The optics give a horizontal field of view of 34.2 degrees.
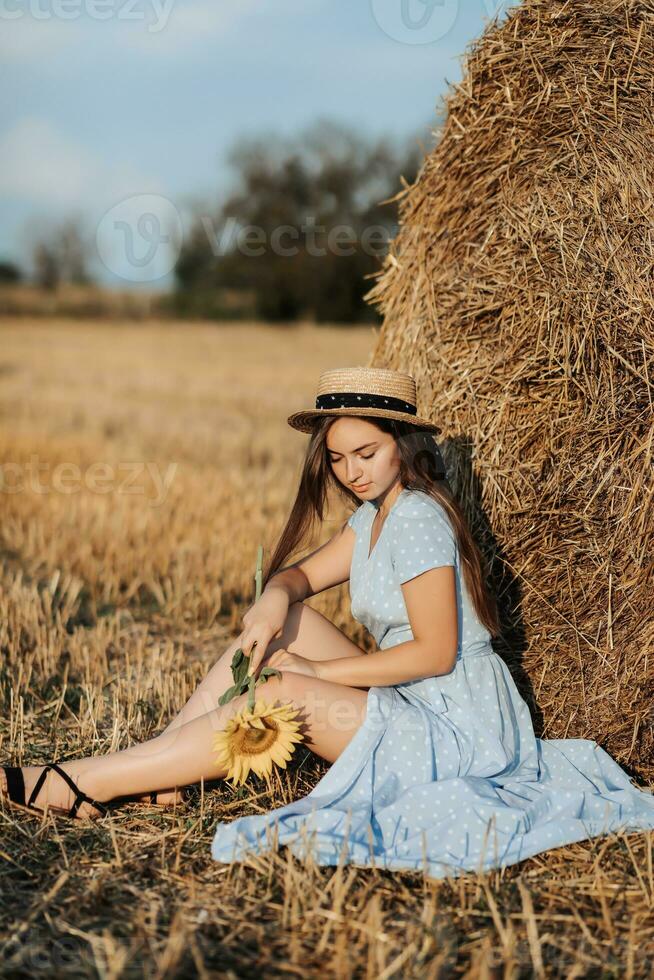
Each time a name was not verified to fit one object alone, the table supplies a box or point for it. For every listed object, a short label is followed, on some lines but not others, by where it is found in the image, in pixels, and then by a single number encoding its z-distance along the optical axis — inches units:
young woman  111.5
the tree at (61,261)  1523.1
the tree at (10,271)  1651.1
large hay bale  131.0
